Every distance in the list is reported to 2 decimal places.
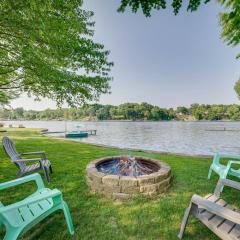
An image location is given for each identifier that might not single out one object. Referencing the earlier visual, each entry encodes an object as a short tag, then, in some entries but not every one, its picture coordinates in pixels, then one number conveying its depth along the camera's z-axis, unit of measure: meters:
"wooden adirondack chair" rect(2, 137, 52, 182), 4.18
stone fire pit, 3.49
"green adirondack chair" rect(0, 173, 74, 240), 1.81
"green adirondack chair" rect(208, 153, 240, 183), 3.91
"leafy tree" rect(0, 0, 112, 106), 4.56
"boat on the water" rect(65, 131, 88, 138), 26.01
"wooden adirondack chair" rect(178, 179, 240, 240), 1.72
